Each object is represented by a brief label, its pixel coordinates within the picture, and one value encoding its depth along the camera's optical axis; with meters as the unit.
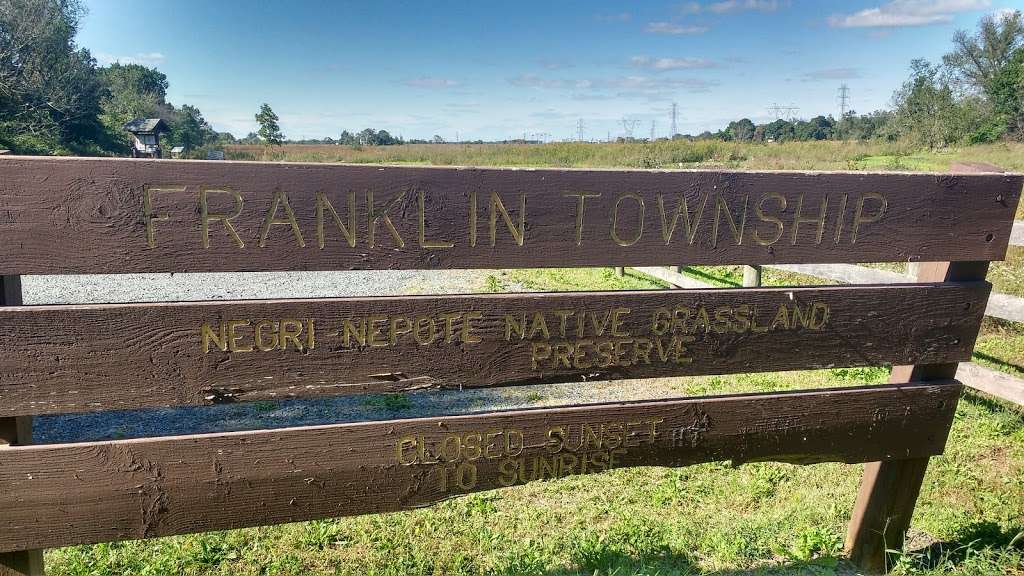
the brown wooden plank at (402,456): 1.95
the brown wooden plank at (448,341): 1.84
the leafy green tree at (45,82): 33.66
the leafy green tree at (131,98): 54.21
